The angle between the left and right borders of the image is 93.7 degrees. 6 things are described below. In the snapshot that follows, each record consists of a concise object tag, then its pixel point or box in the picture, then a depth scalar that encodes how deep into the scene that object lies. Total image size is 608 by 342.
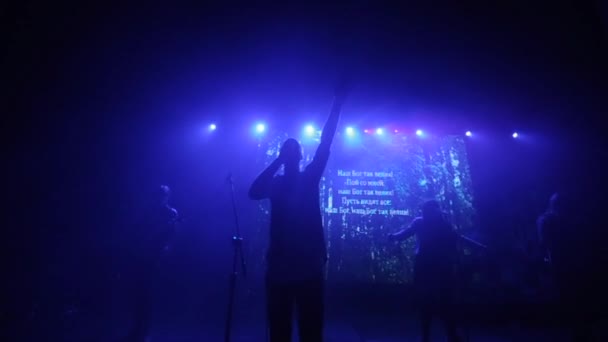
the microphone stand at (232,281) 2.93
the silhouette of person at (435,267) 3.58
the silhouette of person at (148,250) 4.14
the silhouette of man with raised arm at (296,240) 1.48
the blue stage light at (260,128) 7.41
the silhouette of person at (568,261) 3.82
